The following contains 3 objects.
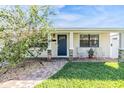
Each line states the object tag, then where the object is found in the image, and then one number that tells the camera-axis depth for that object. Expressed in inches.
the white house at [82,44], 290.8
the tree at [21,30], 161.5
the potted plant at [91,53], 285.0
